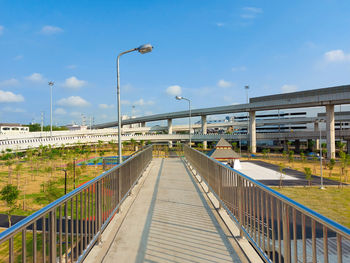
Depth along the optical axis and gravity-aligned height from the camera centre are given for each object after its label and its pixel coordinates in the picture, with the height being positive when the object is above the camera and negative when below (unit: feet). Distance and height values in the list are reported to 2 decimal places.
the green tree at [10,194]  55.94 -15.32
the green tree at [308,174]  77.36 -14.58
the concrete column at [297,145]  238.07 -12.05
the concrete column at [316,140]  254.47 -7.00
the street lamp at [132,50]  30.91 +12.85
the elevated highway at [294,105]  148.96 +25.73
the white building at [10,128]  349.00 +16.97
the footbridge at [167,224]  7.09 -5.49
